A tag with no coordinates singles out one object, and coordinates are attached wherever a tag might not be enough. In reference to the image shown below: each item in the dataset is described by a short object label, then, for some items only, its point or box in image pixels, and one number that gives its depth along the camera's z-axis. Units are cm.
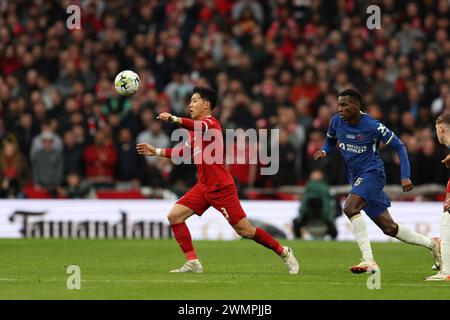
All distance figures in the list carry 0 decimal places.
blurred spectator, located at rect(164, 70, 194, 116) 2631
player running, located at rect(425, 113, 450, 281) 1332
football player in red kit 1429
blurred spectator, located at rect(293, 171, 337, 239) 2320
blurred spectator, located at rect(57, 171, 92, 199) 2445
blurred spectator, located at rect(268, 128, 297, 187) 2438
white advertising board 2392
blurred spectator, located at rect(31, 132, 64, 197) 2519
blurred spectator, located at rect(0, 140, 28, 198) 2488
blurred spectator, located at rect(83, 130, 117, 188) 2503
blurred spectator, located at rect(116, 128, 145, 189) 2517
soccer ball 1429
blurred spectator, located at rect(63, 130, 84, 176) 2522
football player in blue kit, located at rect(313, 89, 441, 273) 1451
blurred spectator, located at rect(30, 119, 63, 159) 2525
